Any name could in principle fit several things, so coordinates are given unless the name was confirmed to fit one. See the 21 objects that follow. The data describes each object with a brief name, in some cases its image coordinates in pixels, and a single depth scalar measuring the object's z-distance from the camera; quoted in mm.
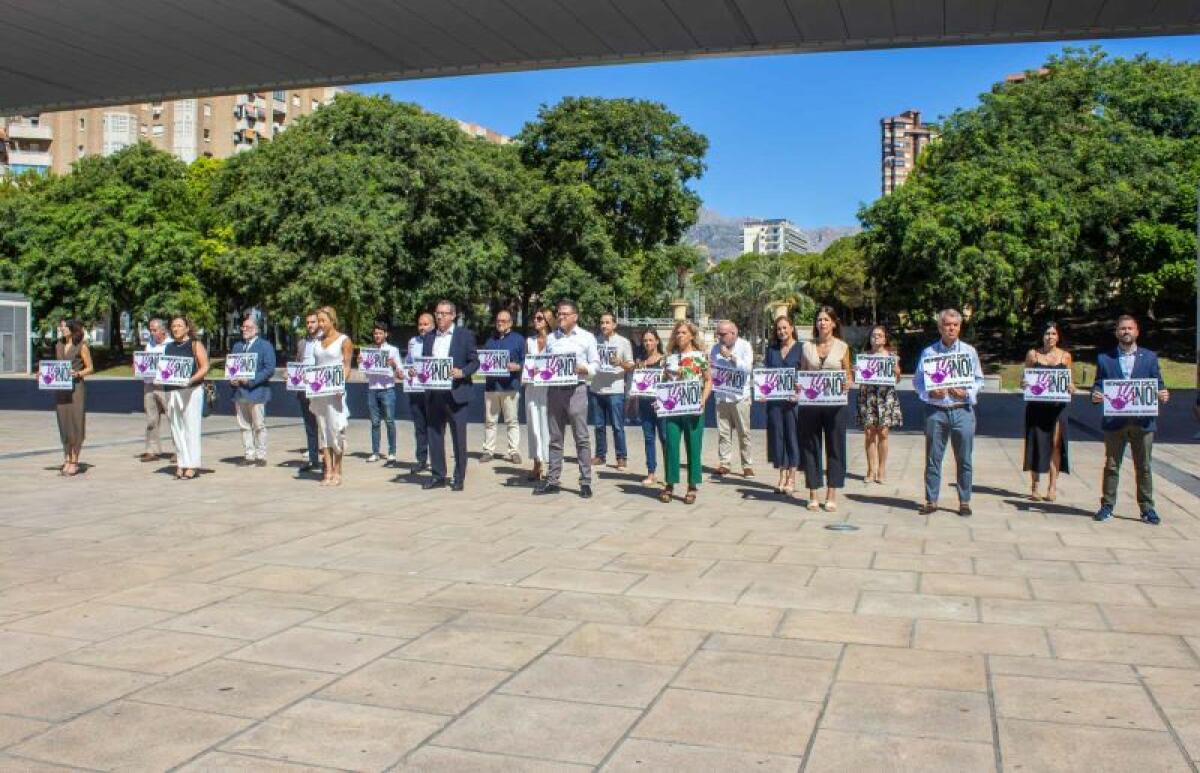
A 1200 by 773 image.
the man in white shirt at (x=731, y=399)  12508
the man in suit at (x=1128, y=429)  9648
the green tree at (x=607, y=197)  47719
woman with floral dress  12117
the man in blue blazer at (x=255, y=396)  13656
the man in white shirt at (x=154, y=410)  14156
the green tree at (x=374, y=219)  43453
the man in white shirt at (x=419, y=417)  12195
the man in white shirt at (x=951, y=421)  10039
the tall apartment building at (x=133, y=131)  89875
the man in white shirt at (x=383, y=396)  13945
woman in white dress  11930
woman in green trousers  10781
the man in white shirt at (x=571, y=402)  11023
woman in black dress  10953
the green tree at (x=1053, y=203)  43719
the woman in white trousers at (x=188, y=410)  12320
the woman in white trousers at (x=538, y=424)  11773
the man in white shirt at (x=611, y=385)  13070
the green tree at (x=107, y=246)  52281
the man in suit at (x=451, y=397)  11484
